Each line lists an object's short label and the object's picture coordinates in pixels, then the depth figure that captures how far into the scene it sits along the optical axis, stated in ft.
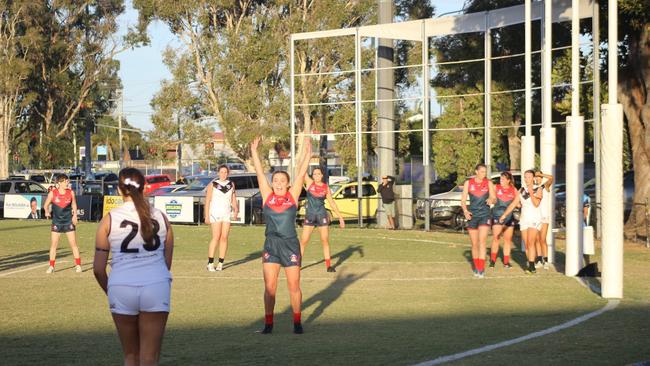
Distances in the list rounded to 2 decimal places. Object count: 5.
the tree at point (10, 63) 203.00
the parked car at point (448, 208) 112.21
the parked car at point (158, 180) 201.44
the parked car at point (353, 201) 120.78
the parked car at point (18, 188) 147.43
